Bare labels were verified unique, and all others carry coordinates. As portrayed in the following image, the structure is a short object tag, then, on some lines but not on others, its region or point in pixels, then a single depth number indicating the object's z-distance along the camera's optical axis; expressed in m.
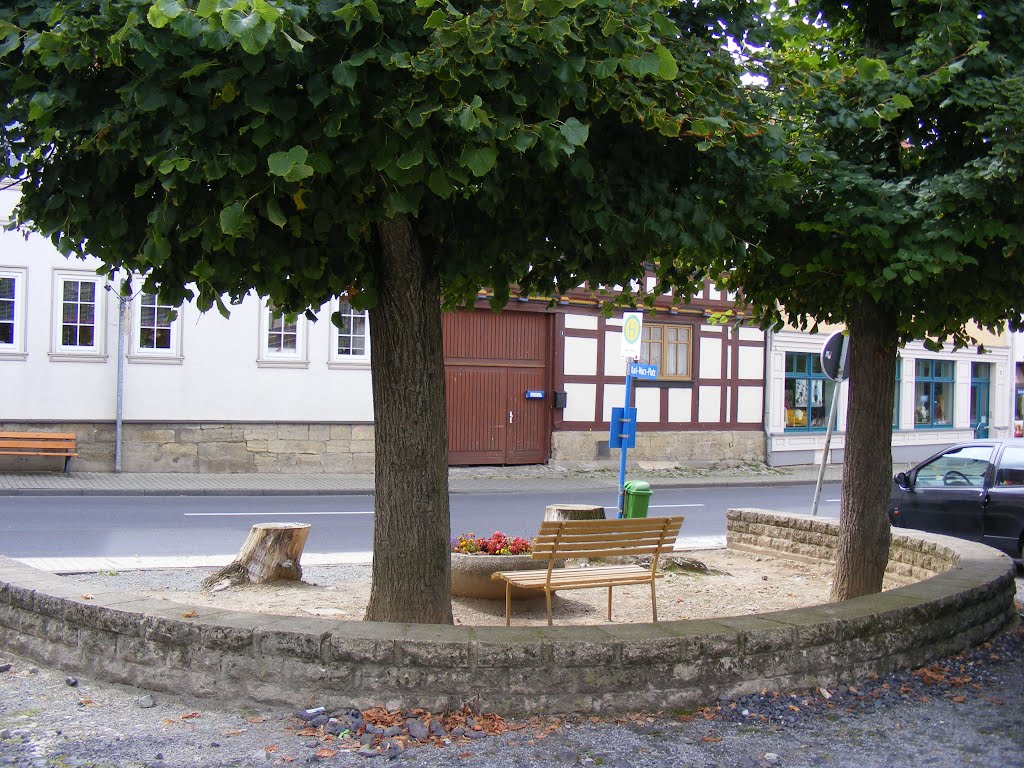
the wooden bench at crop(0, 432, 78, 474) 17.31
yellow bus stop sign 11.30
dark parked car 10.48
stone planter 7.65
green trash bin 10.88
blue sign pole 10.88
